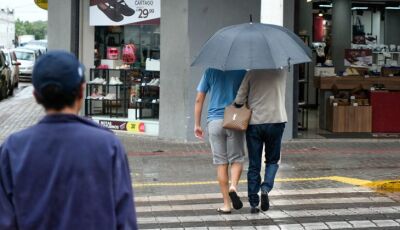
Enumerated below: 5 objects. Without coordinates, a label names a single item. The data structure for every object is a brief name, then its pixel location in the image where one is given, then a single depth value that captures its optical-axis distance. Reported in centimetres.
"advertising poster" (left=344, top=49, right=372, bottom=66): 1658
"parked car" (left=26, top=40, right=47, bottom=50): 5016
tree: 12102
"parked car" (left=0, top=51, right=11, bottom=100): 2445
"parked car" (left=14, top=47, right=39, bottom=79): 3509
